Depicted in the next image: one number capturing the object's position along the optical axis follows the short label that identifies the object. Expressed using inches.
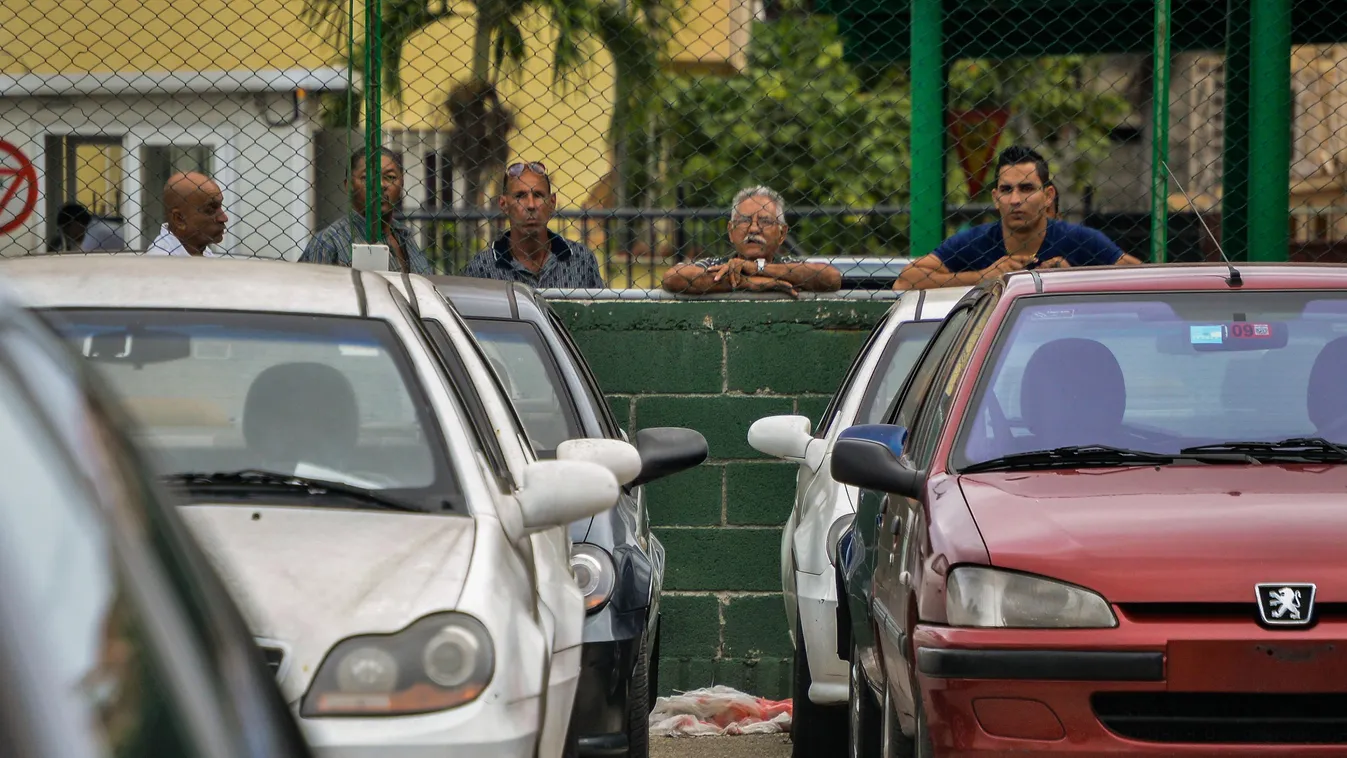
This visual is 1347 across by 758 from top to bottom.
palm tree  943.7
